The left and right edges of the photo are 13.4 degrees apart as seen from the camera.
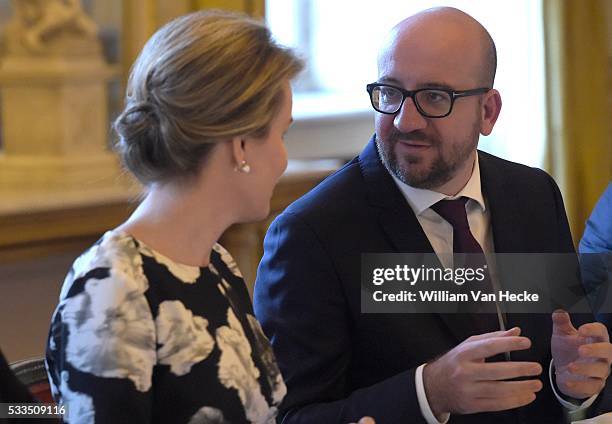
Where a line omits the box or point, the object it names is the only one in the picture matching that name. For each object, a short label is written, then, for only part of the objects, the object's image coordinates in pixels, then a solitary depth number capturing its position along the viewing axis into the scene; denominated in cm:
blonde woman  289
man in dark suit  327
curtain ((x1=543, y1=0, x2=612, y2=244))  564
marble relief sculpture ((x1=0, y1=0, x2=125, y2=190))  422
